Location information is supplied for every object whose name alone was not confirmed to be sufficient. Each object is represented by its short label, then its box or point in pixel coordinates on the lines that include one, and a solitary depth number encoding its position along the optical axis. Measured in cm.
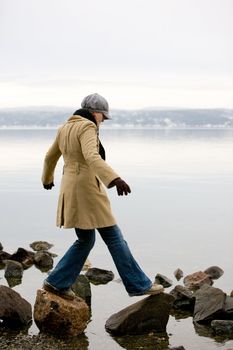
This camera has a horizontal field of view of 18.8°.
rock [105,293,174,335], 706
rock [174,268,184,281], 1005
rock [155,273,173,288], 938
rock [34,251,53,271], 1066
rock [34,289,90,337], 695
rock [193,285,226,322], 732
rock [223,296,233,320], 730
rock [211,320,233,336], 702
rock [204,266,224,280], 1004
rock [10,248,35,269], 1075
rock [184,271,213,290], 939
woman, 686
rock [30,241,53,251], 1263
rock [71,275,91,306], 821
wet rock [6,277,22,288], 941
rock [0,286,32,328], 712
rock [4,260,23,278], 986
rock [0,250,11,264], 1098
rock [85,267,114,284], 970
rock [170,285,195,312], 796
